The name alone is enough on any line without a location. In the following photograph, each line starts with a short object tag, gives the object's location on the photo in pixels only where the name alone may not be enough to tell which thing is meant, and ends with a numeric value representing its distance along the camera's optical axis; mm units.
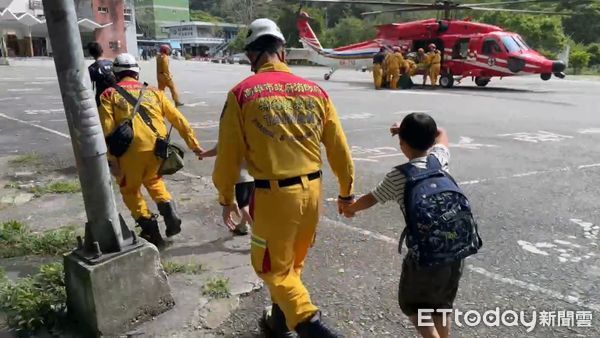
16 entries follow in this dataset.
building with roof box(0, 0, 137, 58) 54062
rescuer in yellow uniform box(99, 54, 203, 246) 4086
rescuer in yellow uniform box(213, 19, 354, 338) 2588
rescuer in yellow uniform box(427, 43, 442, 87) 20578
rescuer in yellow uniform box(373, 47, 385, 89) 21078
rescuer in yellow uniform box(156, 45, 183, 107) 13938
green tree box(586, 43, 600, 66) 35719
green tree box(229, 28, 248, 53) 75312
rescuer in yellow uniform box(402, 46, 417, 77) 20812
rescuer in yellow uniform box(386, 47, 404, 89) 20625
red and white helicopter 18609
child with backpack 2371
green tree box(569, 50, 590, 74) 33031
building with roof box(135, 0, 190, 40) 108312
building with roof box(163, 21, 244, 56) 102250
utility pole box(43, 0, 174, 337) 2846
